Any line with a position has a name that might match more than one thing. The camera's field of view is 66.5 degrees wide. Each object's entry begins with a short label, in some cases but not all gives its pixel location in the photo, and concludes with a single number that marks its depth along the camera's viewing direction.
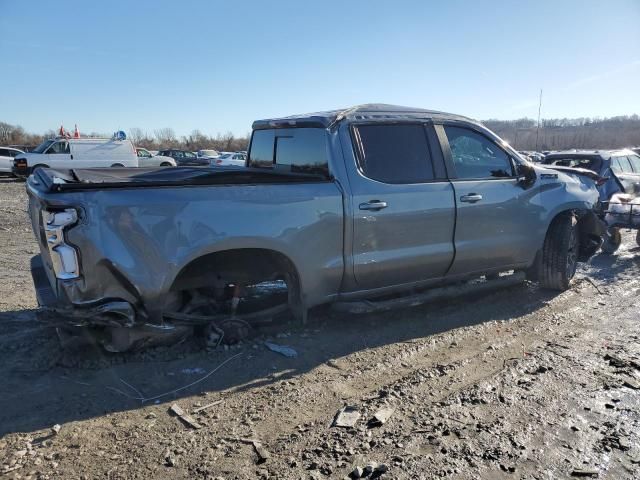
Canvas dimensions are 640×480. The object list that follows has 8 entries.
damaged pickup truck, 3.22
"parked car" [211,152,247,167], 26.48
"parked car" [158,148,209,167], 32.90
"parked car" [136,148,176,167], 25.49
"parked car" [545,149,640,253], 9.56
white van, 21.80
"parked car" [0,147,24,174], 23.70
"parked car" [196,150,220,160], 35.66
